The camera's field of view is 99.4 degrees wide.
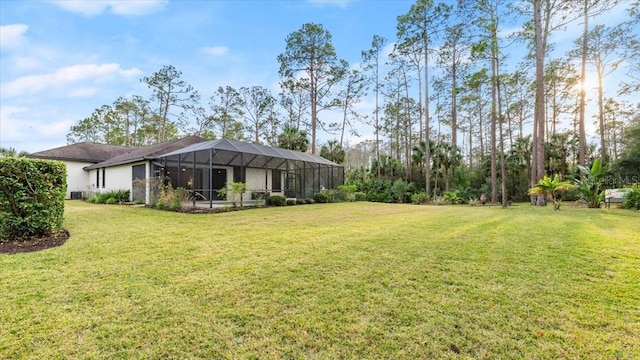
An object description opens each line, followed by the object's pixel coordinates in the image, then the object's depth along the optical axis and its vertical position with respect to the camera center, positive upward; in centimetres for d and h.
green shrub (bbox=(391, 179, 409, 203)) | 1889 -43
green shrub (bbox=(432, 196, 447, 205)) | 1594 -99
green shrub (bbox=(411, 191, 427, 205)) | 1695 -90
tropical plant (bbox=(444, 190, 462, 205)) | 1587 -85
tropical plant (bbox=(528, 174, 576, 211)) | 1031 -16
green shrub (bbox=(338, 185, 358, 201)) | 1644 -42
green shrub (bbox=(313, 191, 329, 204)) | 1516 -76
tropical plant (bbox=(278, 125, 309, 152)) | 2198 +368
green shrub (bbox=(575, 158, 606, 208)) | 1102 -10
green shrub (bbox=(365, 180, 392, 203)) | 1942 -46
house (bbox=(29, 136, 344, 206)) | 1302 +93
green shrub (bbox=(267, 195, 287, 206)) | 1263 -74
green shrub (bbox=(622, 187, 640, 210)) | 996 -62
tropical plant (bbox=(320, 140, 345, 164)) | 2416 +289
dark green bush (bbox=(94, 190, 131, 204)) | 1396 -59
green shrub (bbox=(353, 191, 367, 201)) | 1758 -78
